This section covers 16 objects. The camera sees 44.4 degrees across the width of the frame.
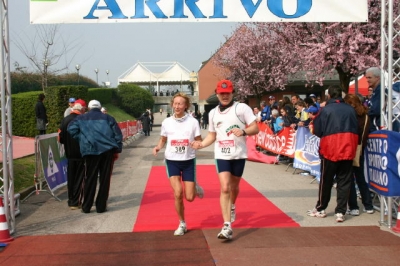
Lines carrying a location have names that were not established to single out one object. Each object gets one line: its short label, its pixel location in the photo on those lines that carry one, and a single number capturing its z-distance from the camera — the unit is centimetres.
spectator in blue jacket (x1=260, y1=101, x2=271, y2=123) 1806
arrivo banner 729
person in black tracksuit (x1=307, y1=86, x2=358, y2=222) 712
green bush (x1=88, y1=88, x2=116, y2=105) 4050
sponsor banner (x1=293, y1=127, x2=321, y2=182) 1124
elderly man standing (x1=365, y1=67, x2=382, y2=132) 737
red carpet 713
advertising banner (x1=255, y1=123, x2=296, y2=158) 1367
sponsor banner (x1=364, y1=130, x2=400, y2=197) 655
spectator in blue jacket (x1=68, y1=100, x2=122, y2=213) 802
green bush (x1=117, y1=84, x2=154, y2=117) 5172
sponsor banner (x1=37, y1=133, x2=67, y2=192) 969
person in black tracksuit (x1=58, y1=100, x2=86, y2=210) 857
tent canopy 9750
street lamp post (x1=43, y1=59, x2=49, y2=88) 2572
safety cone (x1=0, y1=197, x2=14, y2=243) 625
